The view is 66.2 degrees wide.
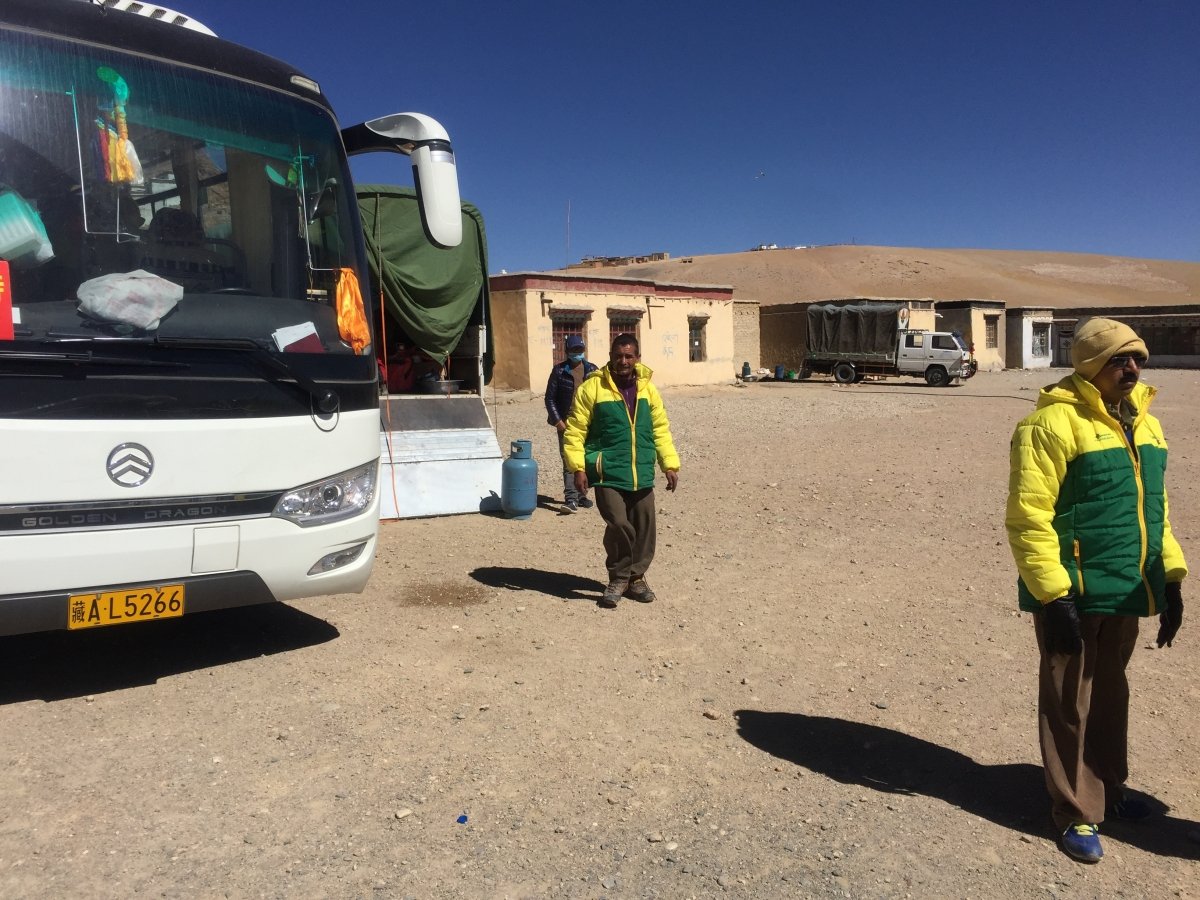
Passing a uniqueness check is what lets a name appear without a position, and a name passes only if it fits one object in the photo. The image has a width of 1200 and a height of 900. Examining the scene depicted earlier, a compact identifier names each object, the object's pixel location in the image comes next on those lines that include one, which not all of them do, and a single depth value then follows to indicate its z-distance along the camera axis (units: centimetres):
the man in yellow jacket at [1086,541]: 291
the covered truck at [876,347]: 2916
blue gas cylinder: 853
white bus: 351
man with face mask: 897
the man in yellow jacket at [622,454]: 576
